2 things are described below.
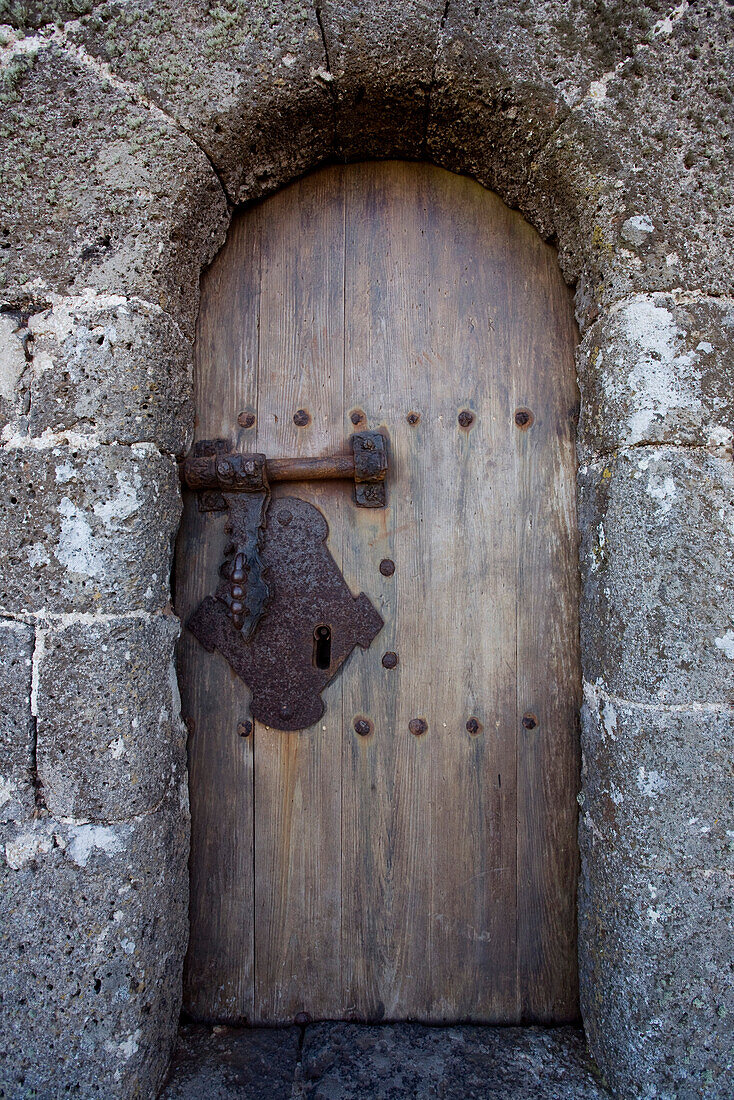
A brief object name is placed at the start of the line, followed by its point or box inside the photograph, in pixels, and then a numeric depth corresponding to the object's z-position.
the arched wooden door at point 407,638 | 1.31
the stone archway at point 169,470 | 1.09
